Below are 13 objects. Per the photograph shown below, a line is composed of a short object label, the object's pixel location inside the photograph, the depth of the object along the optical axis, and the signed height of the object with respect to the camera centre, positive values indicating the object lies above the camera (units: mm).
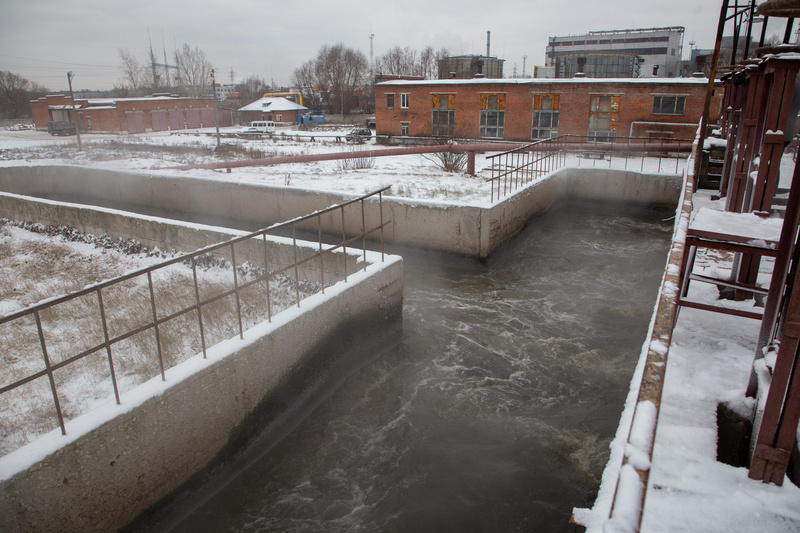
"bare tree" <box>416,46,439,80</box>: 87500 +8627
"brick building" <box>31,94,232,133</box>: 46969 +175
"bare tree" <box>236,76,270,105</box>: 93375 +5523
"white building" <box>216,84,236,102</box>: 118300 +5825
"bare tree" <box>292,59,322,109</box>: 72562 +4634
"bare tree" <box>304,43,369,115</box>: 71312 +5583
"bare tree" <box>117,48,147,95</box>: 77188 +5930
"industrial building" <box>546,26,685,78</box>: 75788 +11366
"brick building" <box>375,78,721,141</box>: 22672 +446
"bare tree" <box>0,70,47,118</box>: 61781 +1933
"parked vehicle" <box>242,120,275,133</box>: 43359 -944
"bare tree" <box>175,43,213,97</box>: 72188 +5569
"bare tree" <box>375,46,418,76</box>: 87500 +8581
